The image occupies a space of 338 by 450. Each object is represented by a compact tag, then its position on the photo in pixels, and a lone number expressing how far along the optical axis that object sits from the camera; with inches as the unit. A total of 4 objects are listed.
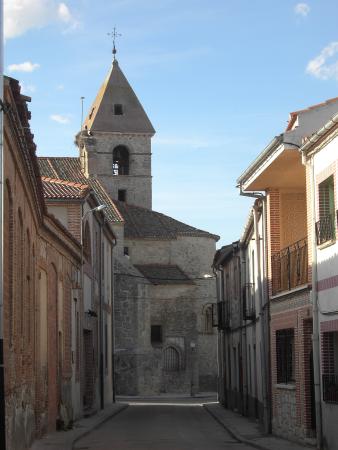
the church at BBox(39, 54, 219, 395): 2409.0
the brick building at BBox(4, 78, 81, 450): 606.2
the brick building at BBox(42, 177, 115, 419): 1245.4
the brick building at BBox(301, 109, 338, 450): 690.2
